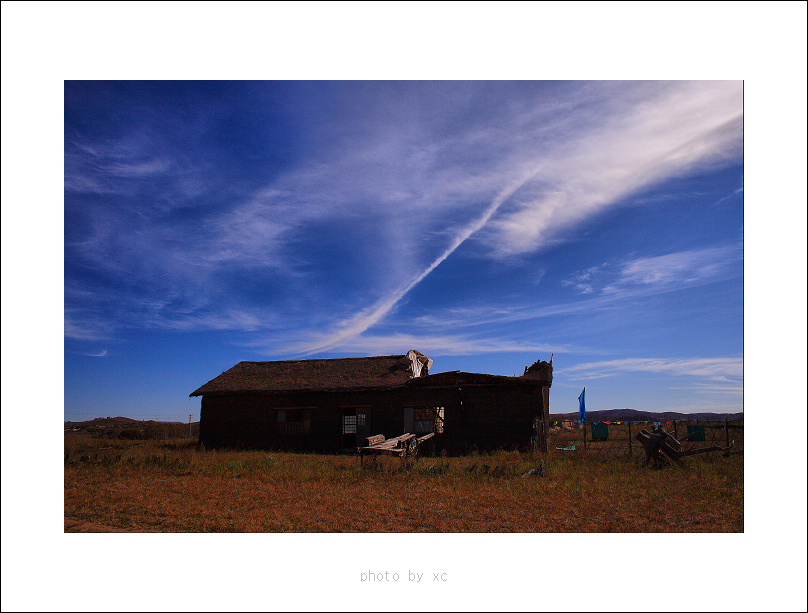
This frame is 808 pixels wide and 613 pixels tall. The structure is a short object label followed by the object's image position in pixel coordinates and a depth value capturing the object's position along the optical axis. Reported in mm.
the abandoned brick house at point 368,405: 18703
